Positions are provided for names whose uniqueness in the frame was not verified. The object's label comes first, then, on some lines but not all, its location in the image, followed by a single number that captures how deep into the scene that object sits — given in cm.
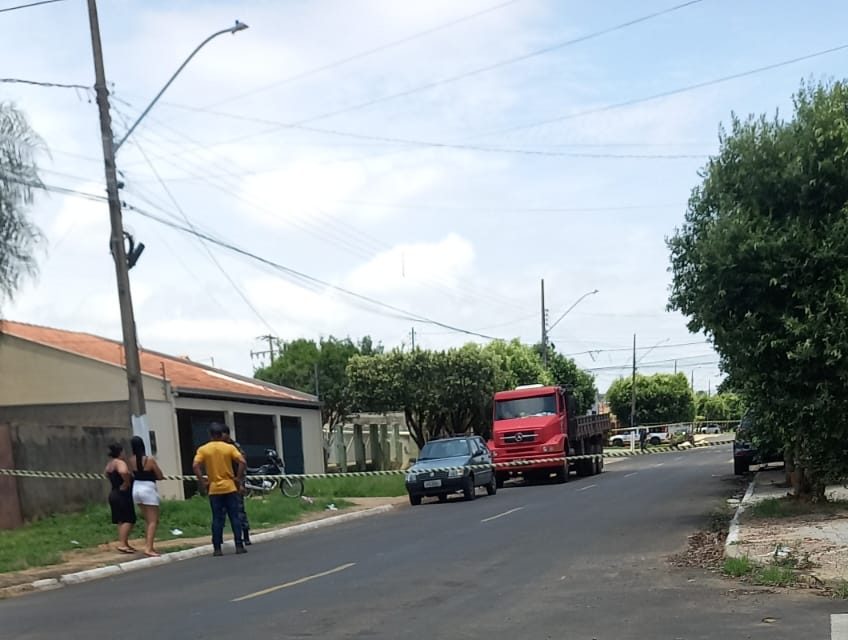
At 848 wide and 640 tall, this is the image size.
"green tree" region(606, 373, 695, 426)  9362
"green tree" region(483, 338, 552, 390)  5203
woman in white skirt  1492
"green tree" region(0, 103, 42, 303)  2061
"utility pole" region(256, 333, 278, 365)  7595
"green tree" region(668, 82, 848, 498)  1405
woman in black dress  1509
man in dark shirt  1505
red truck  3147
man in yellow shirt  1453
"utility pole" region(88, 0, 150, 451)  1795
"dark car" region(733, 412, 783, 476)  2814
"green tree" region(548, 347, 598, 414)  6744
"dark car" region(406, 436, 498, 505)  2531
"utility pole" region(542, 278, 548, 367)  5041
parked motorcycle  2569
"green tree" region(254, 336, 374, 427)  5519
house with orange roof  1952
